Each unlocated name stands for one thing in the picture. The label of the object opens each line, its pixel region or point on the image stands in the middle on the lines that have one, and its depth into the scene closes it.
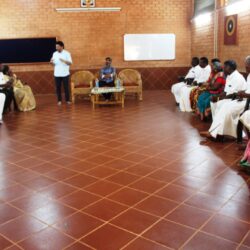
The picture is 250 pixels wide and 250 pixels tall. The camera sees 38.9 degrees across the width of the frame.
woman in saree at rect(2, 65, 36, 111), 7.83
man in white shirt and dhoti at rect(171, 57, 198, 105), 7.57
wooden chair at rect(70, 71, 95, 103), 8.71
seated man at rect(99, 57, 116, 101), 8.62
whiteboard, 10.41
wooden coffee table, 7.88
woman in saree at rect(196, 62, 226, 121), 5.81
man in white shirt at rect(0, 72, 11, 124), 7.35
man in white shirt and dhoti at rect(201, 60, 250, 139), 4.72
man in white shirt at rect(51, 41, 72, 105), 8.45
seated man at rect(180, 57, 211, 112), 7.09
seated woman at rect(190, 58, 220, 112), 6.65
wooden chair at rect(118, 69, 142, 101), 8.85
